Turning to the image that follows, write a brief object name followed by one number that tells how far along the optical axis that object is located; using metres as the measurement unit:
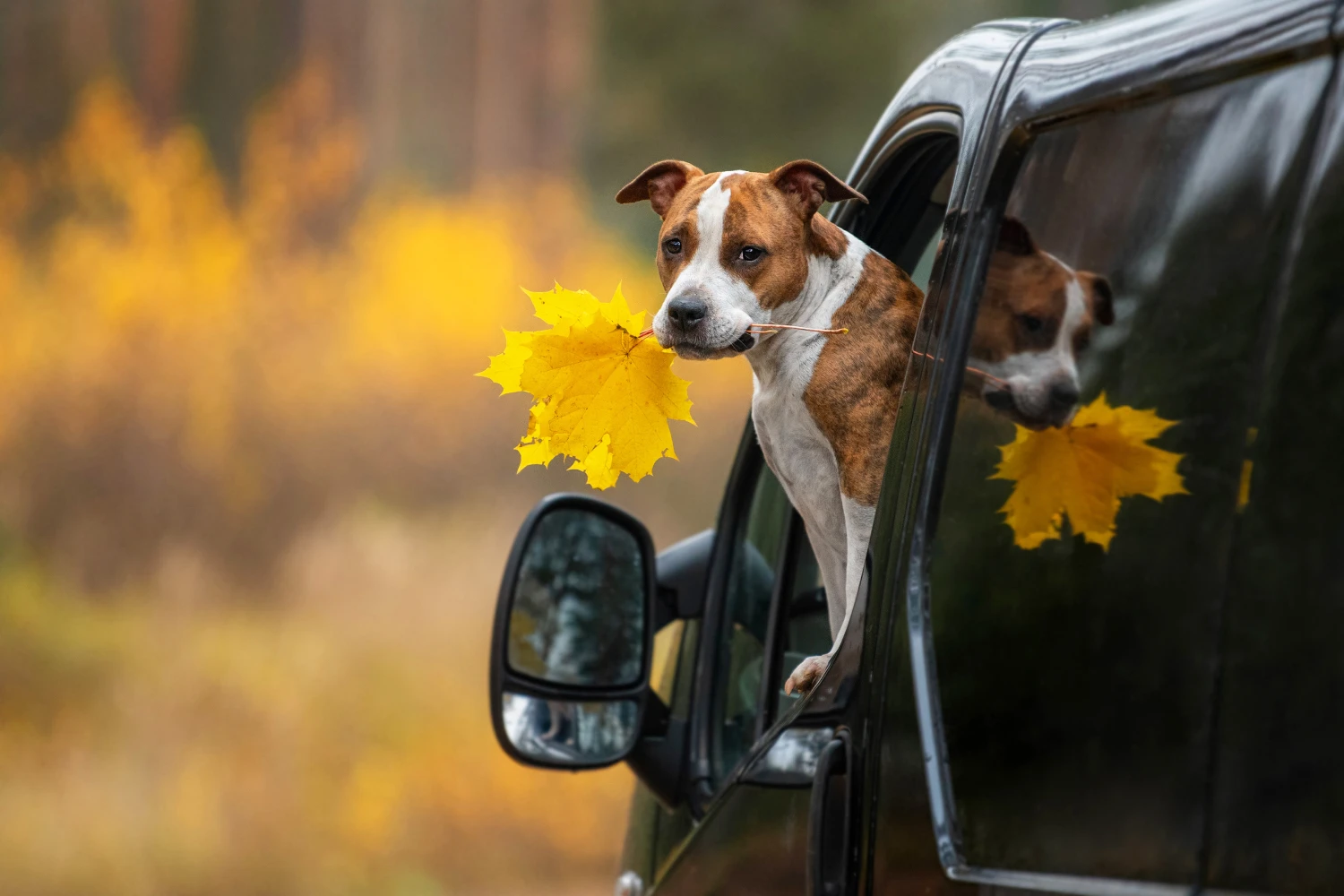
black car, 5.89
